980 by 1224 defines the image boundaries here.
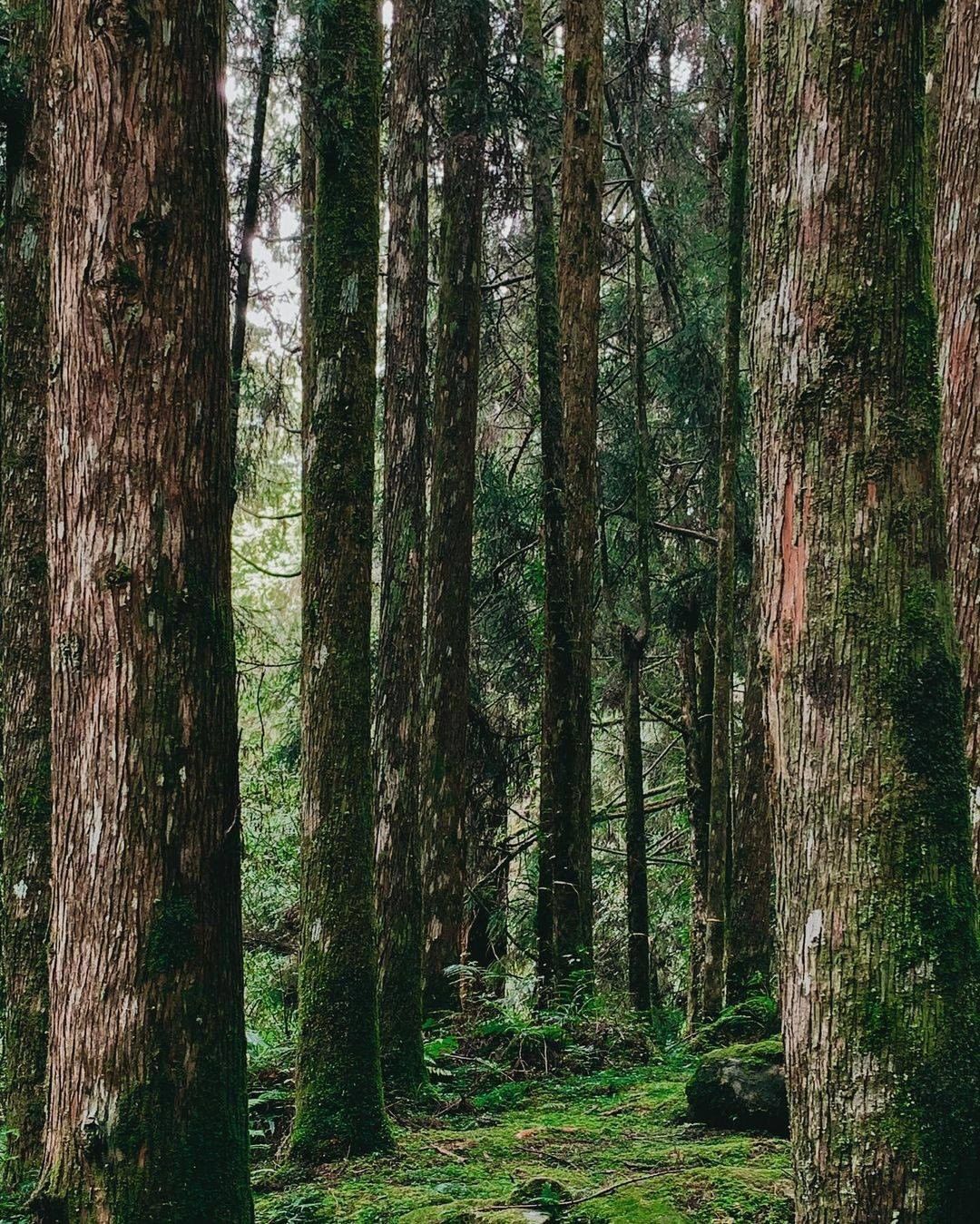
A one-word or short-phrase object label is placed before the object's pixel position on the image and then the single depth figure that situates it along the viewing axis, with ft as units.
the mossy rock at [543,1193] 15.46
